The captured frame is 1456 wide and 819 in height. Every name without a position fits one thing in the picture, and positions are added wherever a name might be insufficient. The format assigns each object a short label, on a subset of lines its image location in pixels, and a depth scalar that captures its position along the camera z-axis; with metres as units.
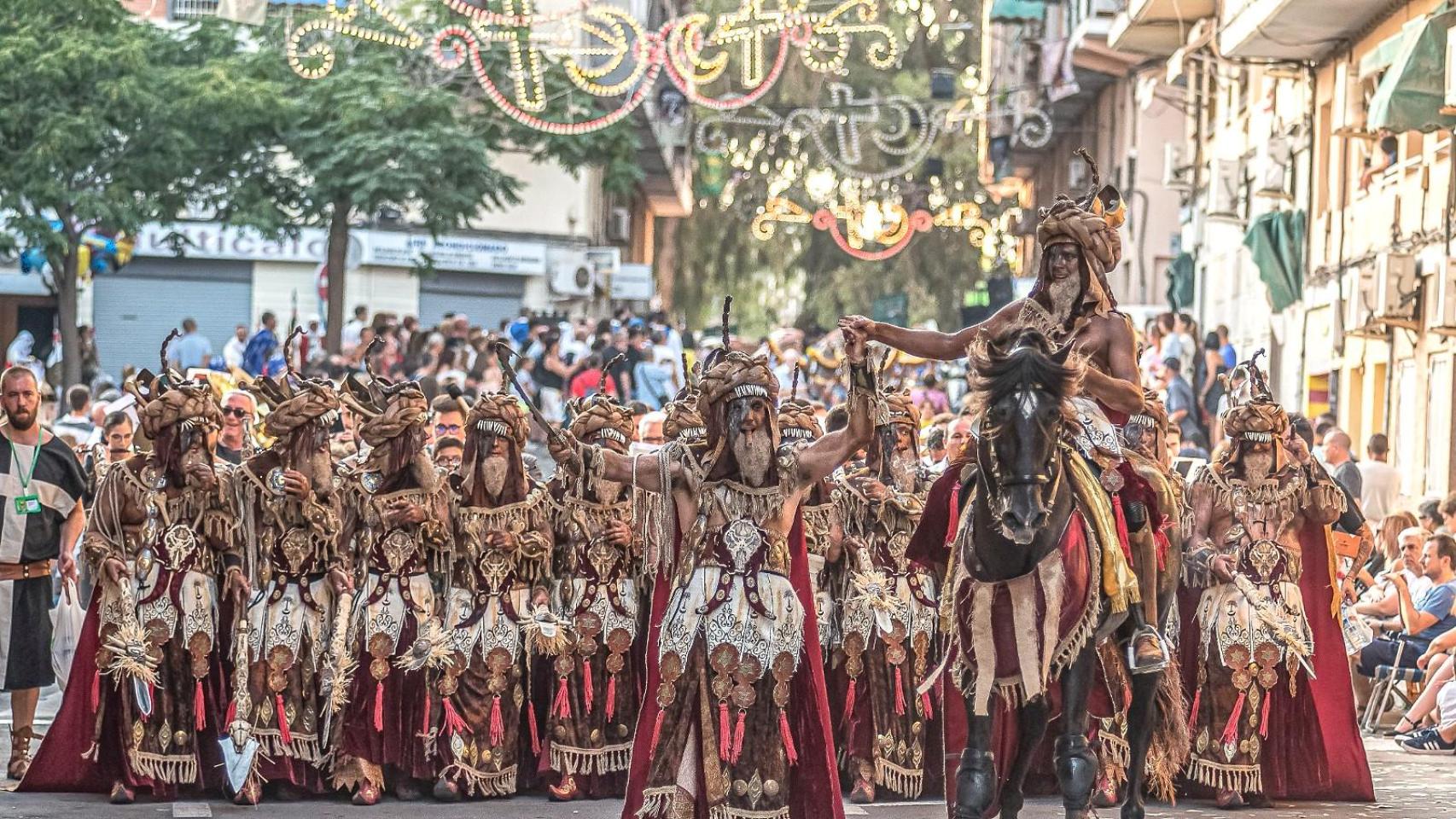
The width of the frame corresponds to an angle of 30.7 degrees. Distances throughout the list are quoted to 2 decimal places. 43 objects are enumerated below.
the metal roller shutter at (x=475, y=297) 45.38
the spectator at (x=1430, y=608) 16.06
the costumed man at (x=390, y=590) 12.30
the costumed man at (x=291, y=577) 12.16
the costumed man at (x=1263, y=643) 12.69
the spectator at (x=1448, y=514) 16.70
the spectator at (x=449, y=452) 13.62
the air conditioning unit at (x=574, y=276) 45.44
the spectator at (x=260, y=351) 26.99
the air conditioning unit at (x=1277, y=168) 28.75
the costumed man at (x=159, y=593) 12.02
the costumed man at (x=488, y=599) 12.38
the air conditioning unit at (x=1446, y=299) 20.33
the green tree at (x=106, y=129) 28.70
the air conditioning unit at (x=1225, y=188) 31.58
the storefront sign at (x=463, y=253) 44.12
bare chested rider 10.39
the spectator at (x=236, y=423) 14.99
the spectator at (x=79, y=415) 18.88
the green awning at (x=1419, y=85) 20.08
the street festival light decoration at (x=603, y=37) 26.86
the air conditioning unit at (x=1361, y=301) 23.25
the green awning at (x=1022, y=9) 46.34
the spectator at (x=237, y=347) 28.81
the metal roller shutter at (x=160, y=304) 43.88
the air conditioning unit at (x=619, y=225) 54.69
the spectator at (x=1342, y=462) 17.69
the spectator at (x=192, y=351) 29.75
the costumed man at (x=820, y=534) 12.61
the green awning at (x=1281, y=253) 28.70
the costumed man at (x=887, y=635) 12.76
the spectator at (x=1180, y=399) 22.80
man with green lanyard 12.84
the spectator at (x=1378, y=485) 19.25
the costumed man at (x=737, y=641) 9.96
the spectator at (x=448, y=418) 14.21
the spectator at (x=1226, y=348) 25.54
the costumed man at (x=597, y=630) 12.58
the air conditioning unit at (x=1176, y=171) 36.03
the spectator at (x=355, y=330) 29.64
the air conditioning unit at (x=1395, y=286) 22.52
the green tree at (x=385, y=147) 31.75
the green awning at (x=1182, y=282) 36.75
